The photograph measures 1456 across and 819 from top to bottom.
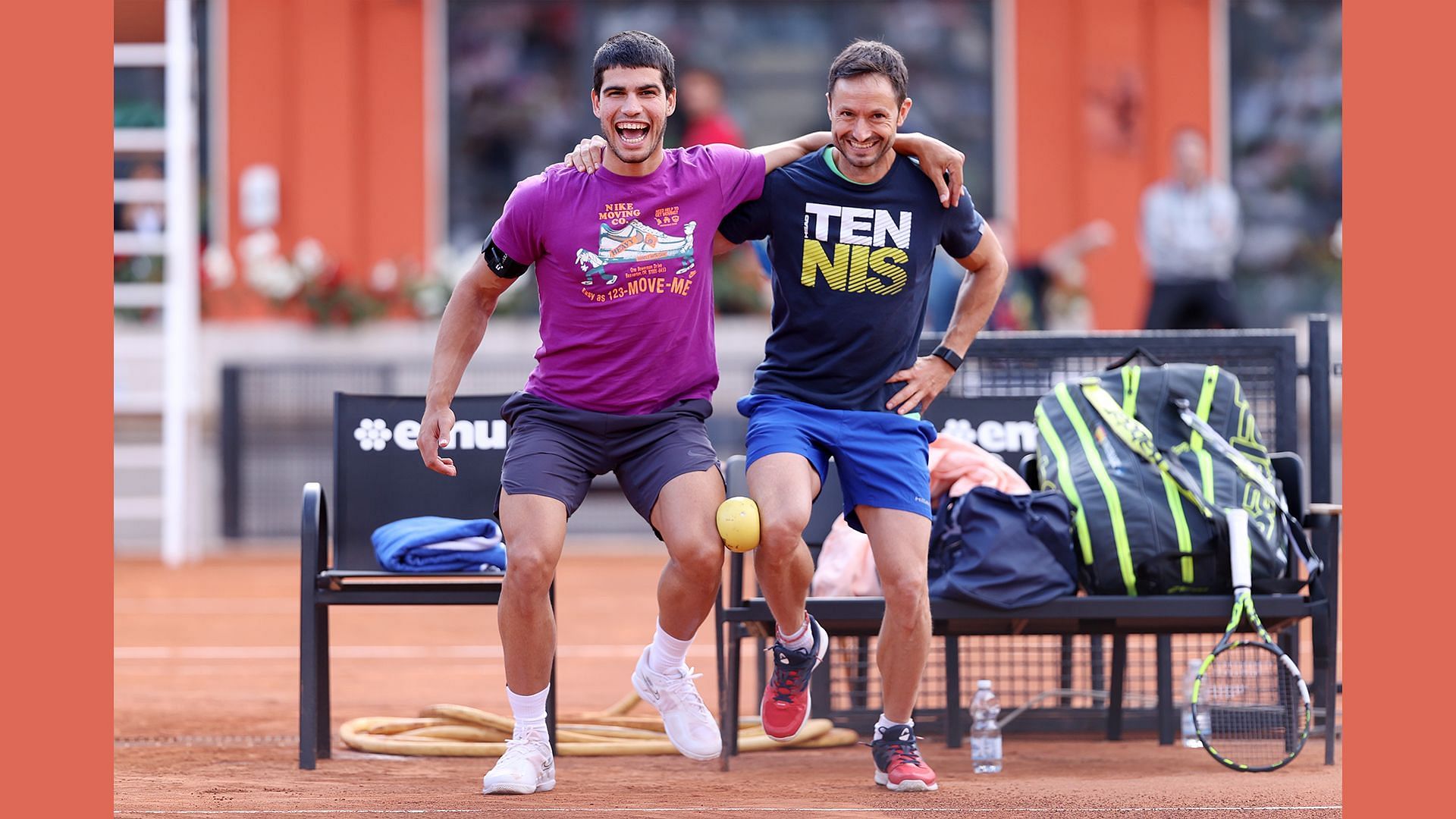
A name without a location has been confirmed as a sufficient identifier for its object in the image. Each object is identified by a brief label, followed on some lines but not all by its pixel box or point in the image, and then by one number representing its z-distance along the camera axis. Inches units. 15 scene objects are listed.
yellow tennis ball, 417.7
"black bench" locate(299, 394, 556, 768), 493.7
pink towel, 486.6
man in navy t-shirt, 427.2
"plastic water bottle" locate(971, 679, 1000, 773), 470.3
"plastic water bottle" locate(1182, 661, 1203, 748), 505.7
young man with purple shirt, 423.2
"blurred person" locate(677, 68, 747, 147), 1132.5
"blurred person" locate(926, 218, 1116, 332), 1236.5
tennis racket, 453.1
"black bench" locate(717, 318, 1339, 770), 454.6
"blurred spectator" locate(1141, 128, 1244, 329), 1065.5
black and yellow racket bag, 459.5
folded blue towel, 472.4
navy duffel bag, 449.7
